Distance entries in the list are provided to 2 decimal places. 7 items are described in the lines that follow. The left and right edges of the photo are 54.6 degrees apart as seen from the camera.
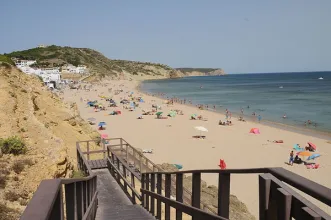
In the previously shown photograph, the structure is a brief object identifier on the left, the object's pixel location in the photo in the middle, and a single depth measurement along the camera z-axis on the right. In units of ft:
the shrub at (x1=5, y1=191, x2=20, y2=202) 17.80
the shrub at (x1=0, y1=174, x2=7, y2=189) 18.80
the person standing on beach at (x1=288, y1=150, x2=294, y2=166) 62.74
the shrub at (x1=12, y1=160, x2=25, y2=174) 20.97
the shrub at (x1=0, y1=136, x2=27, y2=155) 23.59
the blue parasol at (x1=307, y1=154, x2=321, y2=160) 63.62
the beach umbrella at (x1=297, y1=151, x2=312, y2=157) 63.85
